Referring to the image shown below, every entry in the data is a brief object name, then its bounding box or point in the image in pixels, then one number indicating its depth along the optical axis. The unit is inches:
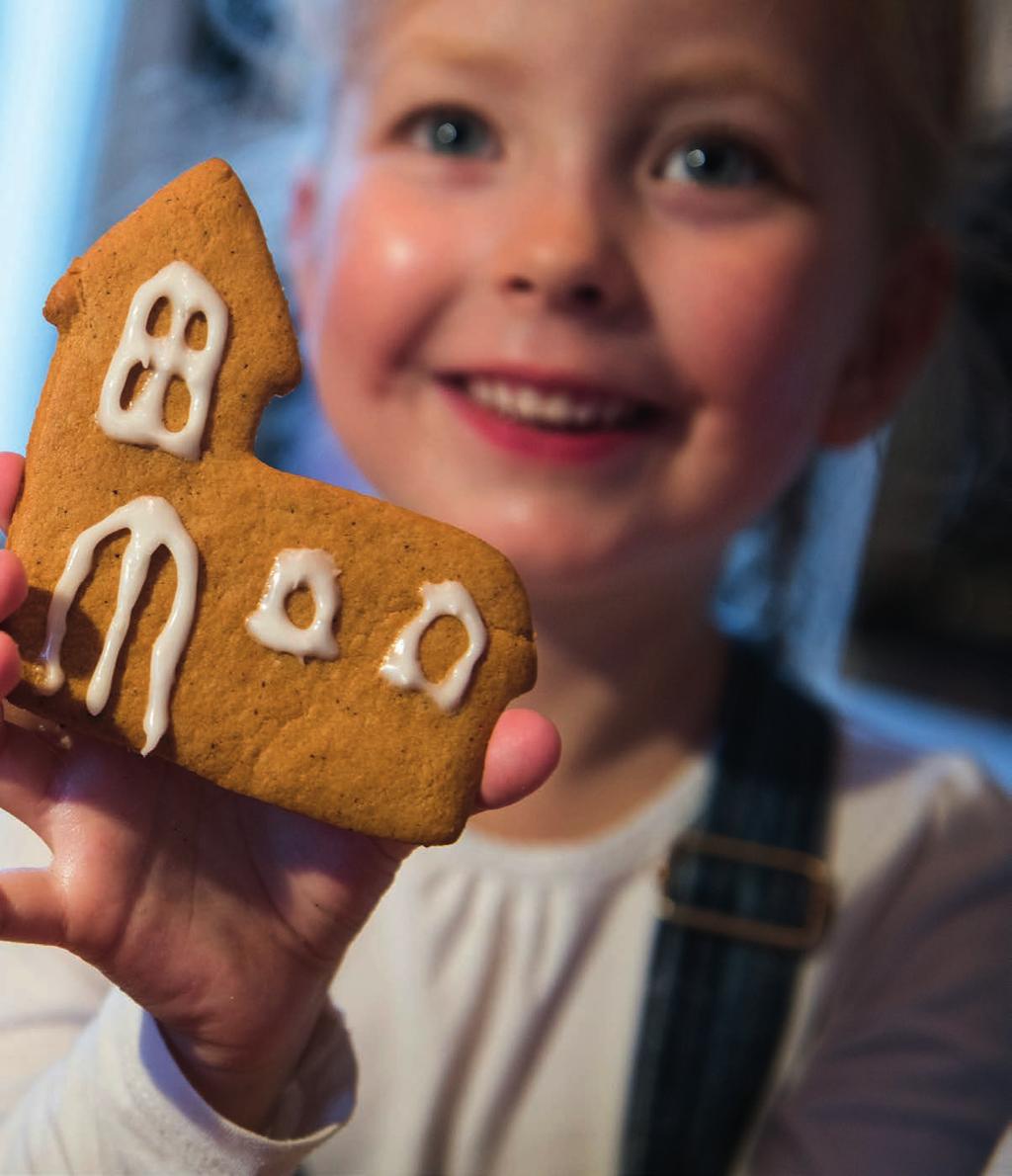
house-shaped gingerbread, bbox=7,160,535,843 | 13.0
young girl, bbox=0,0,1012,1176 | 21.3
